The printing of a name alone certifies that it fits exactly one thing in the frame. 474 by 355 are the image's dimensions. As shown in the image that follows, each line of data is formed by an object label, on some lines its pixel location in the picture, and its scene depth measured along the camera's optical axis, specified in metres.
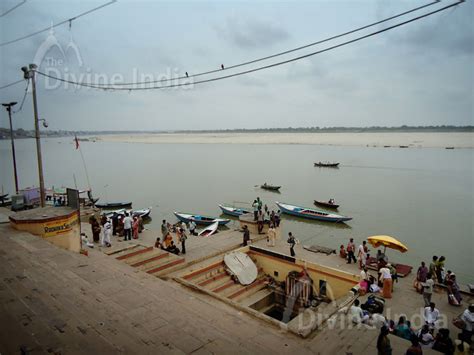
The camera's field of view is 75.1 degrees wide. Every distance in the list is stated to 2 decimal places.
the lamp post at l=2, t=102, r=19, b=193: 20.34
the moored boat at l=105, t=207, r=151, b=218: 27.09
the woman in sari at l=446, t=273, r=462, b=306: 9.21
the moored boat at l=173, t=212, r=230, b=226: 25.22
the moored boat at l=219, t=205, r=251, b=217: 28.00
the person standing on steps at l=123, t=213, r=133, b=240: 13.35
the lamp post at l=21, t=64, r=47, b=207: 12.20
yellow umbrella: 11.33
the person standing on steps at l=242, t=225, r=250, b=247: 14.16
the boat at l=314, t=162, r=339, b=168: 59.44
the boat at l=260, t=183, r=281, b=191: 40.15
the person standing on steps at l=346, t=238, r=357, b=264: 12.25
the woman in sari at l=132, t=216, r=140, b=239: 14.39
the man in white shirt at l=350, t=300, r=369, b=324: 7.55
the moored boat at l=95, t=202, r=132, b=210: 31.47
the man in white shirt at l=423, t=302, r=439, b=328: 7.93
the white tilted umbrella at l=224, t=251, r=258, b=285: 12.23
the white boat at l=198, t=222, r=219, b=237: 20.66
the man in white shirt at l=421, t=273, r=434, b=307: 9.02
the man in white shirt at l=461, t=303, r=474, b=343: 7.27
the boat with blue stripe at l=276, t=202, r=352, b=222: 26.14
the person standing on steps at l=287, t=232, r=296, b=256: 12.94
